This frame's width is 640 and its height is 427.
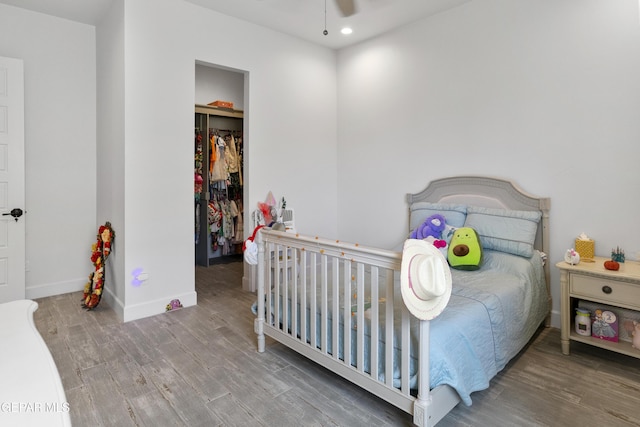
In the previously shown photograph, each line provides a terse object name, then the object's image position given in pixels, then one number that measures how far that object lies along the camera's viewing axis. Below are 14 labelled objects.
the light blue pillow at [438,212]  3.22
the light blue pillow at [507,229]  2.79
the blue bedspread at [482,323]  1.66
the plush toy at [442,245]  2.87
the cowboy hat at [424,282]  1.46
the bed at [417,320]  1.64
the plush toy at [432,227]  3.09
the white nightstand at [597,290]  2.21
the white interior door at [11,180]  3.27
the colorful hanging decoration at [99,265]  3.33
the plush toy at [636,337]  2.29
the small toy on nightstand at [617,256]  2.47
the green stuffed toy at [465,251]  2.72
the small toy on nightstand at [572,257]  2.46
